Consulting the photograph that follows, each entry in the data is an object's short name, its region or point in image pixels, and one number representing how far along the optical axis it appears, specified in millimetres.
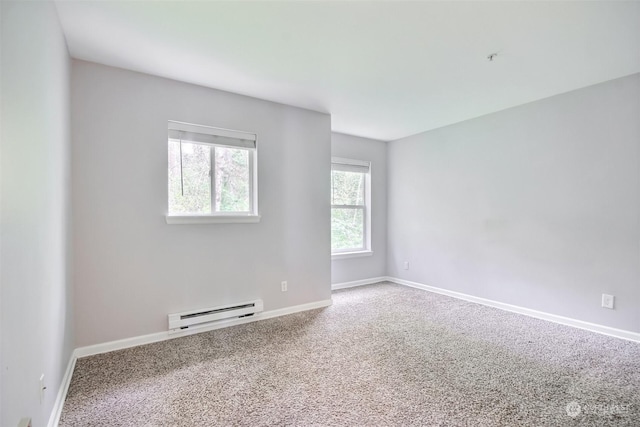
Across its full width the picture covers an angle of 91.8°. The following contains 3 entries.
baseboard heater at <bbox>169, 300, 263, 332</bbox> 2830
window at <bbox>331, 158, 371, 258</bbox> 4785
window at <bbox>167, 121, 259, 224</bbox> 2920
